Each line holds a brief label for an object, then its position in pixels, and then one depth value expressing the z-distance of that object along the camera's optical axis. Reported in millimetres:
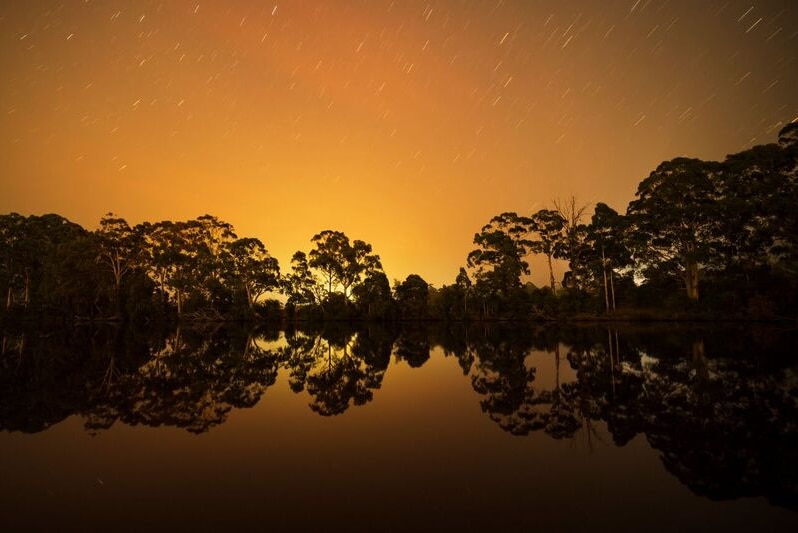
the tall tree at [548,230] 47875
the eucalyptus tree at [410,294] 50875
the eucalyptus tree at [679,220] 35031
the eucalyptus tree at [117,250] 48344
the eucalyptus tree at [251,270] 50191
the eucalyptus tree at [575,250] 45875
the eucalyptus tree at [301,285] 50838
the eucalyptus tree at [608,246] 40812
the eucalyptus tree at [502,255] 47188
